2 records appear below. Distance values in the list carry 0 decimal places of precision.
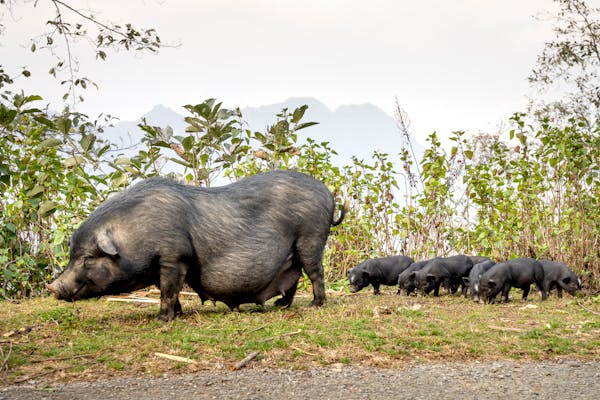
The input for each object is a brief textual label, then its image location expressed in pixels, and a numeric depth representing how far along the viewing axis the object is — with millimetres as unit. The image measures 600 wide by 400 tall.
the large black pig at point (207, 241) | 6512
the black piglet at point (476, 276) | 8961
